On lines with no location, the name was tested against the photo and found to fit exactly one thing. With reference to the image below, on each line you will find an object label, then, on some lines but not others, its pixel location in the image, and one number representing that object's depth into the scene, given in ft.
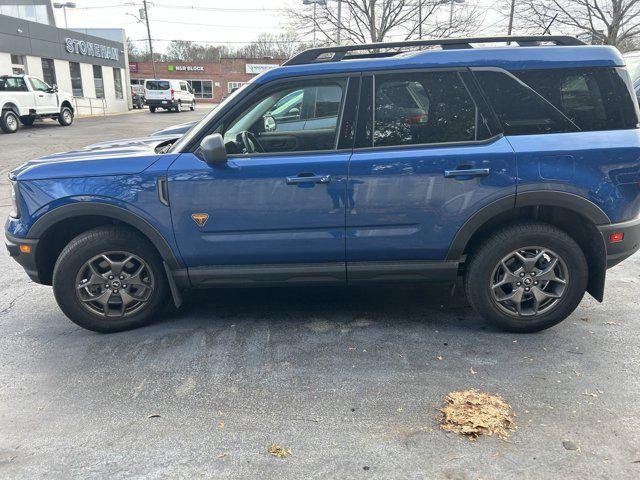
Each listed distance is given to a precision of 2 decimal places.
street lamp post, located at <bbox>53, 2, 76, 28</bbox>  122.31
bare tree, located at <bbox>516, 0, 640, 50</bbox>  68.13
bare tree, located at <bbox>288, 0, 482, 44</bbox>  60.59
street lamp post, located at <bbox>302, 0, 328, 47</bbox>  56.85
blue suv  10.78
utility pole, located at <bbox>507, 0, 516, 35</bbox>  66.85
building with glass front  79.00
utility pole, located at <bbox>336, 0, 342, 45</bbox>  56.88
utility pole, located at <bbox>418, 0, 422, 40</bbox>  60.53
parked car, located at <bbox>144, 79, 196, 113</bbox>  112.68
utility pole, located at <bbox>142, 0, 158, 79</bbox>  166.81
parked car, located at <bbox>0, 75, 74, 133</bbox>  60.13
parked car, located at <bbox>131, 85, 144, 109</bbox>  132.94
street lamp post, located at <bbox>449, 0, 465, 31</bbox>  63.16
